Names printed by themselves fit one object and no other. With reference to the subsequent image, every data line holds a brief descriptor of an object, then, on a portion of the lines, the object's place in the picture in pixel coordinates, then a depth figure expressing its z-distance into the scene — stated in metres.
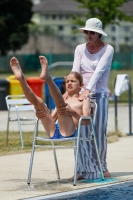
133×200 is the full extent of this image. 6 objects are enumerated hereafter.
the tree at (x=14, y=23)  65.75
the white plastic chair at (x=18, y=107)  11.75
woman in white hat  8.20
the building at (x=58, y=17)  99.55
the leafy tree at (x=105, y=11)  24.05
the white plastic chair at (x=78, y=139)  7.64
